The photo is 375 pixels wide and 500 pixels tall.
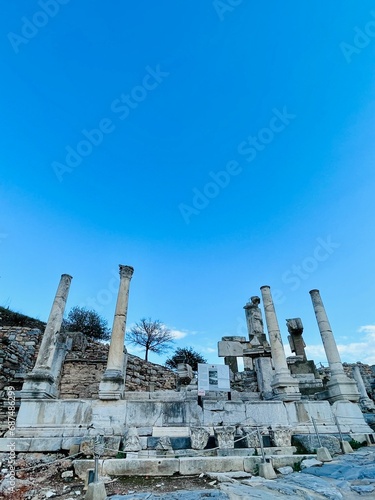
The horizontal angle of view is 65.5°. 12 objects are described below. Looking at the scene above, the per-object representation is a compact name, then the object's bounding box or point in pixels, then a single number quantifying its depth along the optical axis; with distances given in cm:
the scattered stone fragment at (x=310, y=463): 548
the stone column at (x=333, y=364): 964
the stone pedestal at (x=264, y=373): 1141
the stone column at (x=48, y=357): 809
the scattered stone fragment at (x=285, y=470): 526
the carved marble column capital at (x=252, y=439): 650
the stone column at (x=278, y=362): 931
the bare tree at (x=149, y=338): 2898
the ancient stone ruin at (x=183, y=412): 598
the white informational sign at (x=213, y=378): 901
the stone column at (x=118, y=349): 835
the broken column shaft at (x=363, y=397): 1492
